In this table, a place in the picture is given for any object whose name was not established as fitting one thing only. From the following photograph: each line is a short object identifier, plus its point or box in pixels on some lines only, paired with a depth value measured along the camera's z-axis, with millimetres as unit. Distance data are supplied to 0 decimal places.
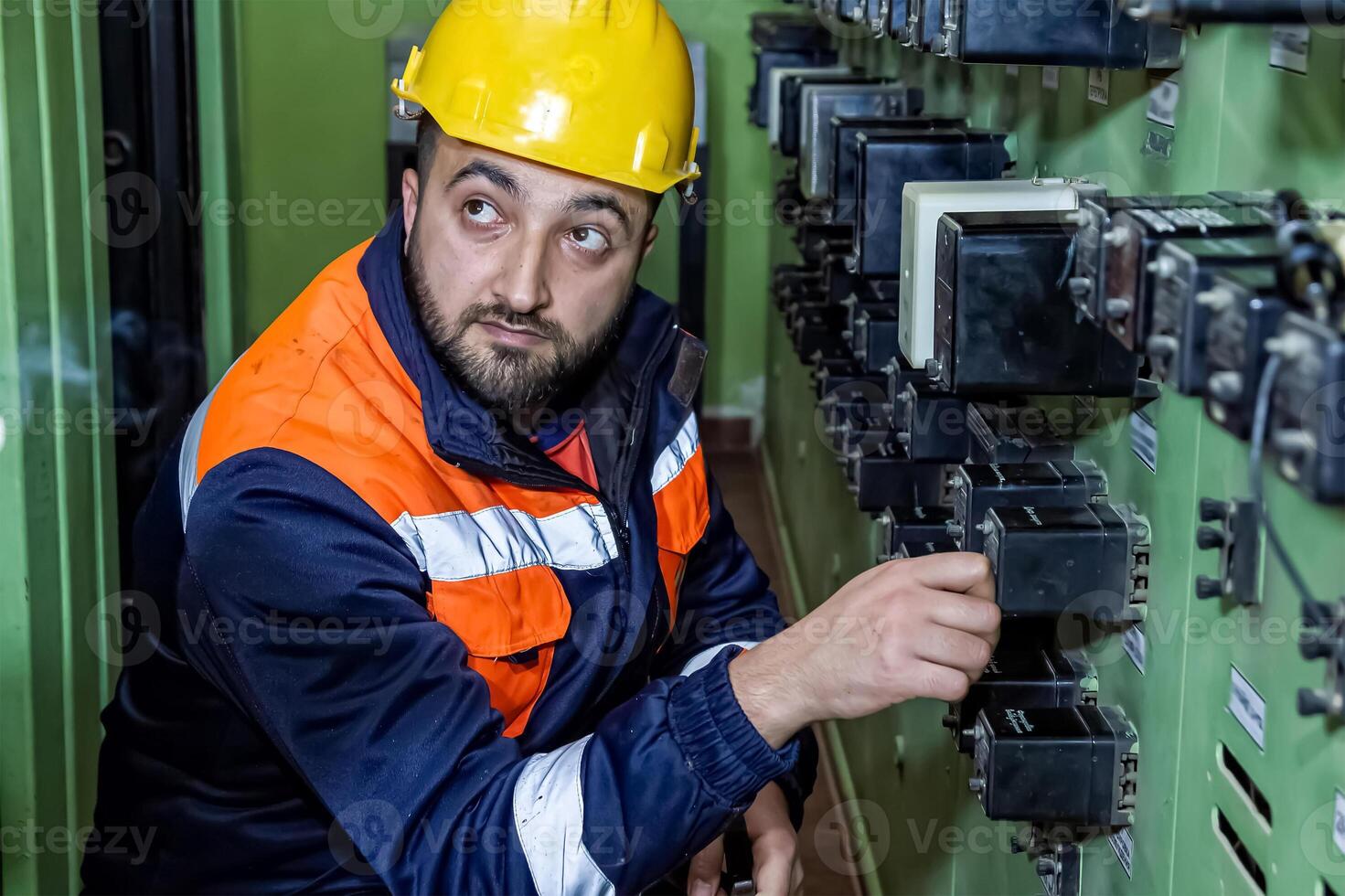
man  1201
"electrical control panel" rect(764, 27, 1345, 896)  797
